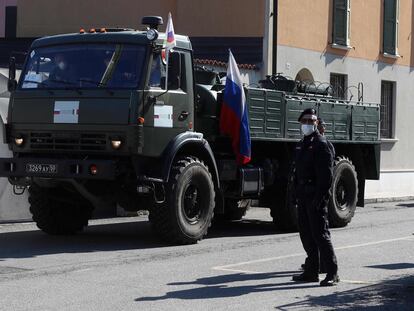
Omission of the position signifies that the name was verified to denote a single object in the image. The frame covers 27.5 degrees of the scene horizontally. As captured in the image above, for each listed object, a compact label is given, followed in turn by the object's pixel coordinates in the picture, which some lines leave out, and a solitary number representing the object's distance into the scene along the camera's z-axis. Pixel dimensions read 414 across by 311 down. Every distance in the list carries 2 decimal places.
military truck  11.57
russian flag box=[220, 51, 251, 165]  12.91
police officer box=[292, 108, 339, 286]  9.11
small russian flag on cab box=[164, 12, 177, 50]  11.76
